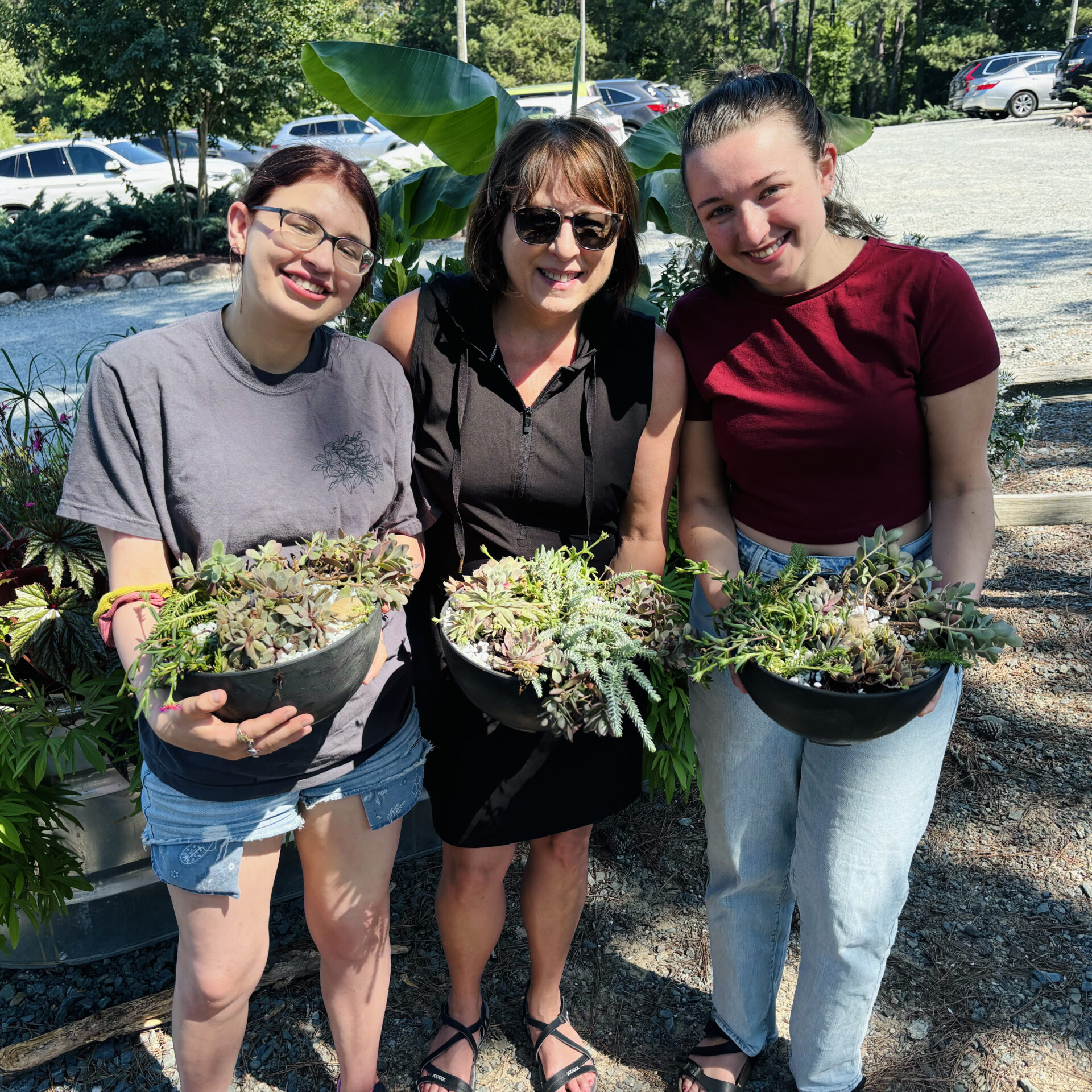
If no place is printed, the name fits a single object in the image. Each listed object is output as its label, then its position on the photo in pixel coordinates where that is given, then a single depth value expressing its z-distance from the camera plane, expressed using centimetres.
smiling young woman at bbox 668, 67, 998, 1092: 191
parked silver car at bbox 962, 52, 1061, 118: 2695
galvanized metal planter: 277
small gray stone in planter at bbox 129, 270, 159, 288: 1368
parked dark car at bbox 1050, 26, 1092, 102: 2419
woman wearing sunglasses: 209
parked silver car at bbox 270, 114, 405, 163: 1828
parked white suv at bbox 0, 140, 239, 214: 1742
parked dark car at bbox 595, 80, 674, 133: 2322
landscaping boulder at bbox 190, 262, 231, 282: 1380
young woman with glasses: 182
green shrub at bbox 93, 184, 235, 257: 1495
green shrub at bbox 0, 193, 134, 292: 1343
